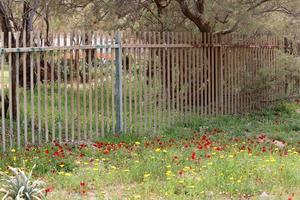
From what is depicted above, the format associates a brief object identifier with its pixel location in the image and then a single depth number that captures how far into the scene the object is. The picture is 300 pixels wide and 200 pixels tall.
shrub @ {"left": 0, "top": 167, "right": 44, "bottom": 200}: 9.37
